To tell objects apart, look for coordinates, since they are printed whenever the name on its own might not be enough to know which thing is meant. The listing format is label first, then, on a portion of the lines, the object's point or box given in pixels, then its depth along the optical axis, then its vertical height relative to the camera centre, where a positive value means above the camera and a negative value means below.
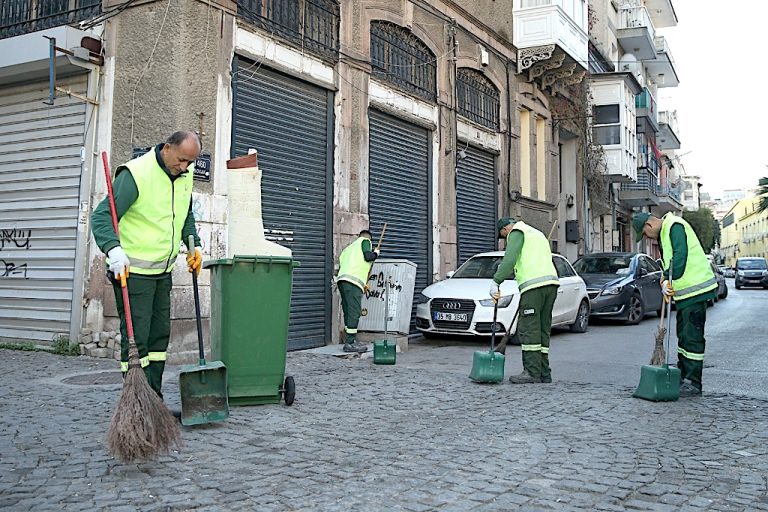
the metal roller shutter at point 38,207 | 8.94 +1.22
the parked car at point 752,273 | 34.50 +1.68
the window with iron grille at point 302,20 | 9.54 +4.08
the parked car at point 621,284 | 14.16 +0.46
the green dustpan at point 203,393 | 4.70 -0.63
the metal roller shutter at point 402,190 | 12.04 +2.04
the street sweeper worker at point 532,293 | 7.04 +0.12
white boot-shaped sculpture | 6.16 +0.82
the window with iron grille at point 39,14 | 9.03 +3.83
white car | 10.50 +0.03
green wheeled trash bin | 5.53 -0.18
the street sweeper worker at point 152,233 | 4.64 +0.46
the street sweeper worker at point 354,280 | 9.34 +0.30
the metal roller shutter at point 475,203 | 15.04 +2.26
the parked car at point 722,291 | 22.58 +0.55
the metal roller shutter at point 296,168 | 9.42 +1.95
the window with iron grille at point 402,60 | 12.27 +4.51
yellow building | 89.06 +10.57
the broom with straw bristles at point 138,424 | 3.79 -0.69
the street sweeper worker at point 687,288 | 6.33 +0.16
